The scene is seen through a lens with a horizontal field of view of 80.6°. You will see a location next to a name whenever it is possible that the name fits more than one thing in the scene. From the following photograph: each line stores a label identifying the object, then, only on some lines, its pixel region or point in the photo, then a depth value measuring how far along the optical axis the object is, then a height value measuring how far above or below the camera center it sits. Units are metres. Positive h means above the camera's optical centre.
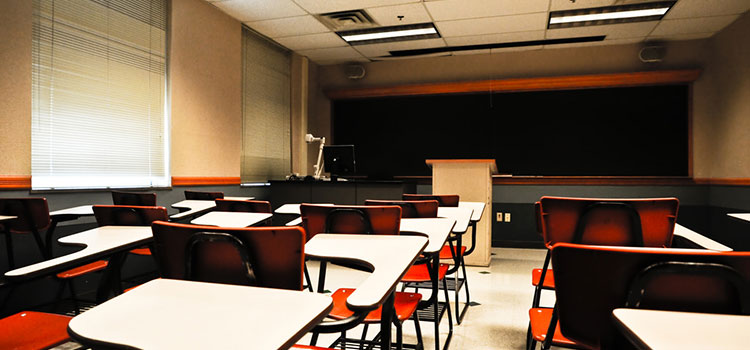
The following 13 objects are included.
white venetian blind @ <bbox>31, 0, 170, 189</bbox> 3.22 +0.62
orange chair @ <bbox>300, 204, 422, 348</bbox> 1.78 -0.24
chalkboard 5.85 +0.57
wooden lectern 4.61 -0.16
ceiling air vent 5.04 +1.77
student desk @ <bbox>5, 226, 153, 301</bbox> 1.09 -0.24
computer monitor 5.59 +0.13
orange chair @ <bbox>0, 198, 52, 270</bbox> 2.48 -0.24
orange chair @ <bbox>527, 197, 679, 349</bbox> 1.87 -0.22
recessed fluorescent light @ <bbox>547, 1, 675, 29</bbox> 4.75 +1.76
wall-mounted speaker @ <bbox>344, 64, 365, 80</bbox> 6.96 +1.56
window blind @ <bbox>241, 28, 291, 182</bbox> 5.54 +0.81
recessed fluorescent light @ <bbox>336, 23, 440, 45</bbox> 5.48 +1.76
